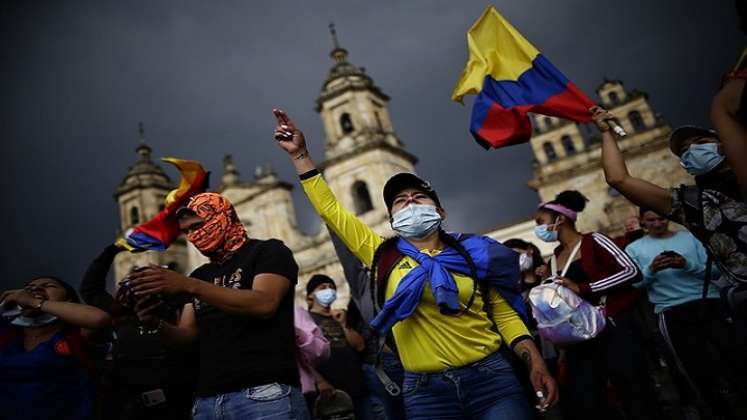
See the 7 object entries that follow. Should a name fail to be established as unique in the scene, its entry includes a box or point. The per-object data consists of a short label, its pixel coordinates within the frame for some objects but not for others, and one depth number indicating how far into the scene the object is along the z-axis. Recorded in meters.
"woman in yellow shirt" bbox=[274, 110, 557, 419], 2.30
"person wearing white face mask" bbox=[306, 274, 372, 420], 4.57
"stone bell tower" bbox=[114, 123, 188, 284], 29.30
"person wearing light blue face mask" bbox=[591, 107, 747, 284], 2.67
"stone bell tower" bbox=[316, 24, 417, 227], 22.81
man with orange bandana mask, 2.14
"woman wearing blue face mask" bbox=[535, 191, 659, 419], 3.45
